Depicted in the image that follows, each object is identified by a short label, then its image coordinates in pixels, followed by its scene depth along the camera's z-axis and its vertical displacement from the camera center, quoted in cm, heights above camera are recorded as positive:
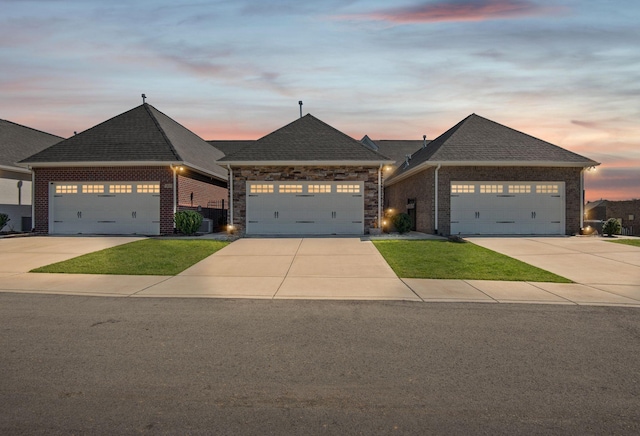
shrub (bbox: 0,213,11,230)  1991 -16
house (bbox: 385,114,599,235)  1975 +125
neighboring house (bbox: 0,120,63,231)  2212 +200
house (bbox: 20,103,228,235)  1962 +149
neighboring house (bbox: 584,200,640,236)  4047 +56
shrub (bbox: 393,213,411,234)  2030 -29
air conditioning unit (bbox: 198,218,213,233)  2102 -50
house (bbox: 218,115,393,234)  1978 +103
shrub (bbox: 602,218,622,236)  1959 -44
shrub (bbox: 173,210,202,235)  1917 -22
